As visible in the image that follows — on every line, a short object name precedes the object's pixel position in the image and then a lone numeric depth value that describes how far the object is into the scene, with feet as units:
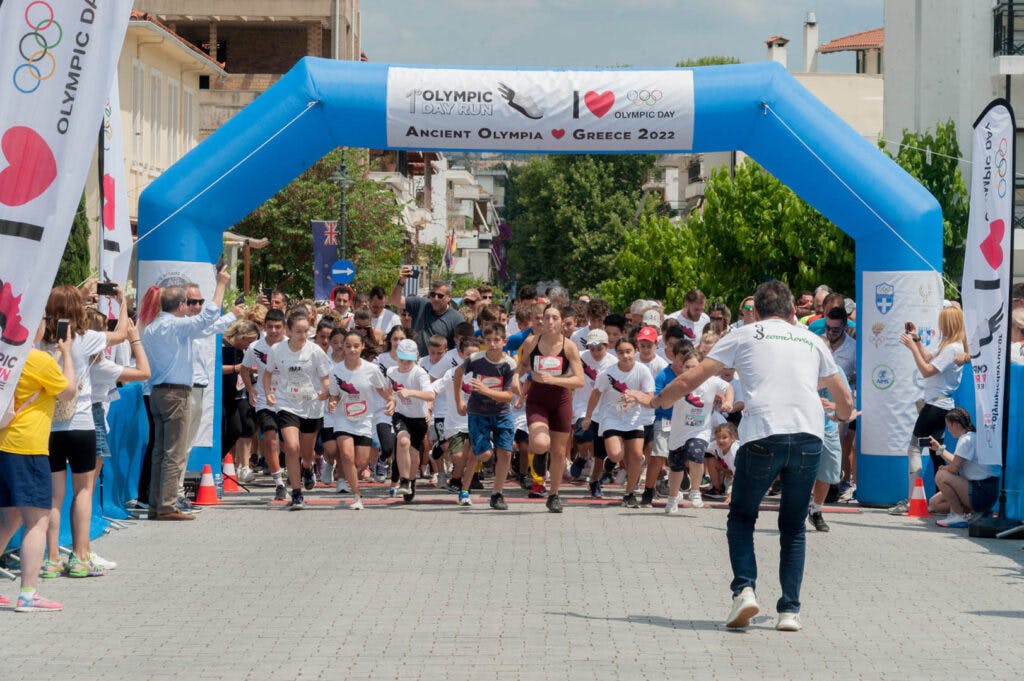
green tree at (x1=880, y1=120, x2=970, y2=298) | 123.85
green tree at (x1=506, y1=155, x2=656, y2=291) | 258.98
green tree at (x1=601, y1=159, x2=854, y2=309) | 132.67
